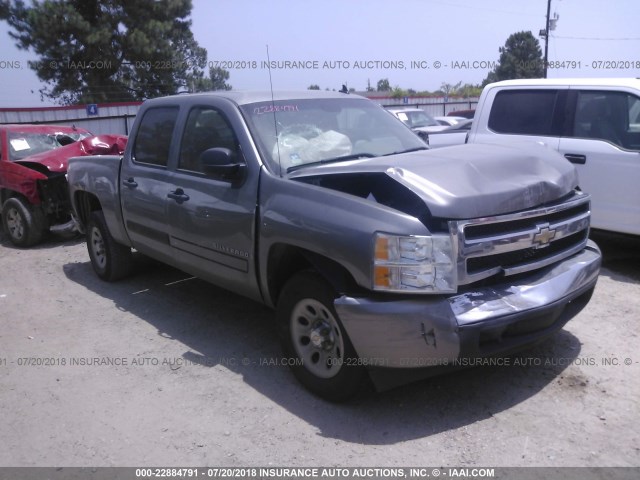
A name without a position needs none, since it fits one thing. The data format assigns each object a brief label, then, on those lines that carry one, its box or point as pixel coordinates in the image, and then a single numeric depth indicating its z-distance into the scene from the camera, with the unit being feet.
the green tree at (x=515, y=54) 209.26
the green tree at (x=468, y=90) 130.86
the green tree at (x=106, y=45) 88.48
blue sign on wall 69.67
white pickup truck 19.44
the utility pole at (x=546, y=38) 118.21
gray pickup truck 10.40
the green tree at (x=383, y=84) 195.43
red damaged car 27.09
